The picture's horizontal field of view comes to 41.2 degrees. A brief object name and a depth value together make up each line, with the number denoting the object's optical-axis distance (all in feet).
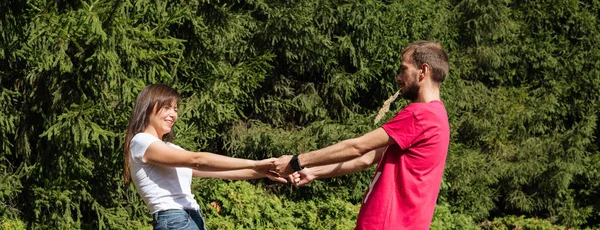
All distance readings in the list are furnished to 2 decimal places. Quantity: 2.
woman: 13.03
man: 12.69
